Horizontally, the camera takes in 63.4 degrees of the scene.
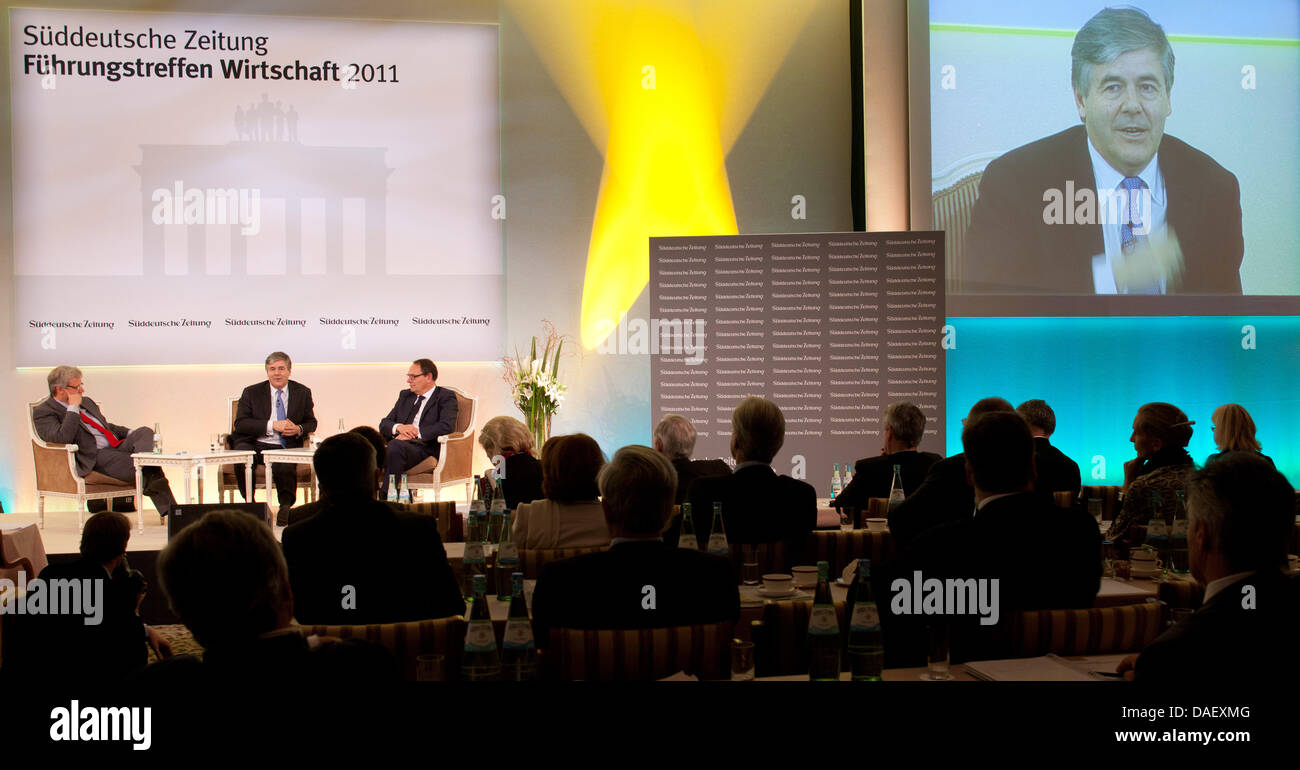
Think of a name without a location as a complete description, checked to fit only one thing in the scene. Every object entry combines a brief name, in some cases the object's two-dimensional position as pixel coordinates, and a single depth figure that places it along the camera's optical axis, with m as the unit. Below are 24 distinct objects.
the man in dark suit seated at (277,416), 7.64
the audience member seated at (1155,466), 3.81
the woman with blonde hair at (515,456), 4.59
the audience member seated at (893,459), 4.57
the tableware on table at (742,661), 2.19
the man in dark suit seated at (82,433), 7.22
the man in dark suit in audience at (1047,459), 4.58
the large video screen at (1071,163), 8.45
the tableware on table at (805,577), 3.17
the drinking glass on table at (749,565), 3.42
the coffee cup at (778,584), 2.96
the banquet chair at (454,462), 7.64
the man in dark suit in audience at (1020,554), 2.58
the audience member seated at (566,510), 3.46
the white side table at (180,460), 6.82
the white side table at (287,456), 7.13
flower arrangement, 8.13
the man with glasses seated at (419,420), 7.65
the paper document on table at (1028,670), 2.01
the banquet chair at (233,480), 7.65
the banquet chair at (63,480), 7.18
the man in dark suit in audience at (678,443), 4.59
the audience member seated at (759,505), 3.61
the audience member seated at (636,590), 2.32
